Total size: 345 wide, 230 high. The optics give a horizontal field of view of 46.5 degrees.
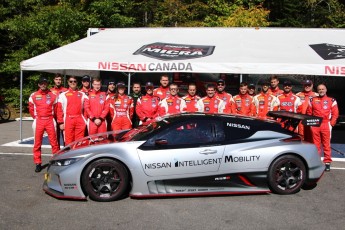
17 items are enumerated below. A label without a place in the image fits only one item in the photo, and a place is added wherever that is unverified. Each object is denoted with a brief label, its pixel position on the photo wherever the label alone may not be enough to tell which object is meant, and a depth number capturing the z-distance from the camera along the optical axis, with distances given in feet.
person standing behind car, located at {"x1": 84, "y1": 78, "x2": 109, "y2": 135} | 27.43
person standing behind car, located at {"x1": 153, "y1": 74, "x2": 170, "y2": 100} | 30.81
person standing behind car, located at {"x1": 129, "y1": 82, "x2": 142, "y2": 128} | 29.05
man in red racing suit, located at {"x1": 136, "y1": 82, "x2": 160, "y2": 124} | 28.19
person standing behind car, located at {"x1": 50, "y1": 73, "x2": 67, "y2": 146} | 30.55
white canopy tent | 29.35
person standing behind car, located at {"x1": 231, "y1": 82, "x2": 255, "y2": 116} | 30.12
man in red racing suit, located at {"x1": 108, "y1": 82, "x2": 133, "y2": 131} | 27.73
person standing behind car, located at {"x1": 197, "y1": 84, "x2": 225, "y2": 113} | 28.53
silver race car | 18.76
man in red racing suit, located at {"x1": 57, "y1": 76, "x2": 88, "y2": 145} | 26.89
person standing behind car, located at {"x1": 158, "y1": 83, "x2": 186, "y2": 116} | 28.30
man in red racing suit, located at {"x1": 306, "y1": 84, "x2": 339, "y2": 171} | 25.73
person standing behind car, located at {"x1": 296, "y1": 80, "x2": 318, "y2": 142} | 27.07
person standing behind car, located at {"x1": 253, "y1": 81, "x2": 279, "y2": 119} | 29.91
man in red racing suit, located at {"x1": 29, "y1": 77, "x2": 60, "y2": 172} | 25.38
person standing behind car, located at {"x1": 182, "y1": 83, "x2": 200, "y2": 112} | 28.53
